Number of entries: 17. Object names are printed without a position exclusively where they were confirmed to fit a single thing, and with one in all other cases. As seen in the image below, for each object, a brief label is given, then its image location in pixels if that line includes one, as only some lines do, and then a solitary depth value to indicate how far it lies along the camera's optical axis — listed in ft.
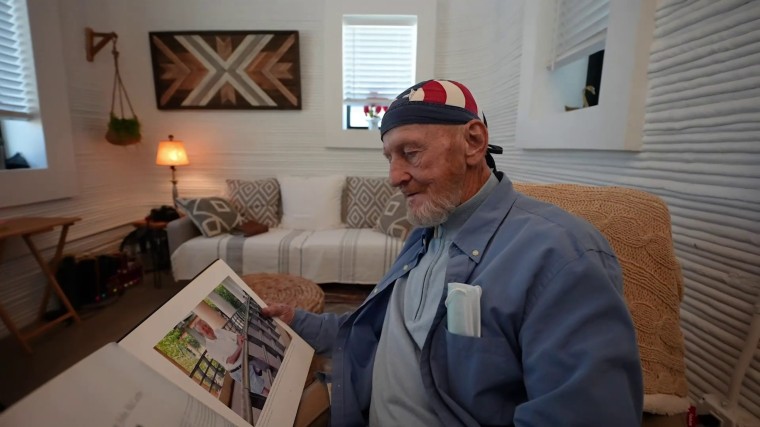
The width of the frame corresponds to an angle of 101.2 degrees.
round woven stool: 4.59
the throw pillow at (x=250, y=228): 8.16
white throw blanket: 7.55
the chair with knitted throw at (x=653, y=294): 2.06
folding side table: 5.47
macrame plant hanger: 8.43
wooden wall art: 9.30
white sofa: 7.63
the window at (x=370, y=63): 9.00
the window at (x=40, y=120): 6.44
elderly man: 1.57
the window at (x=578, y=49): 4.50
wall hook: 8.20
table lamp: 8.96
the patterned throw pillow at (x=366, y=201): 9.08
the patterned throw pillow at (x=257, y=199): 9.18
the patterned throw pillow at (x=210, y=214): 7.91
